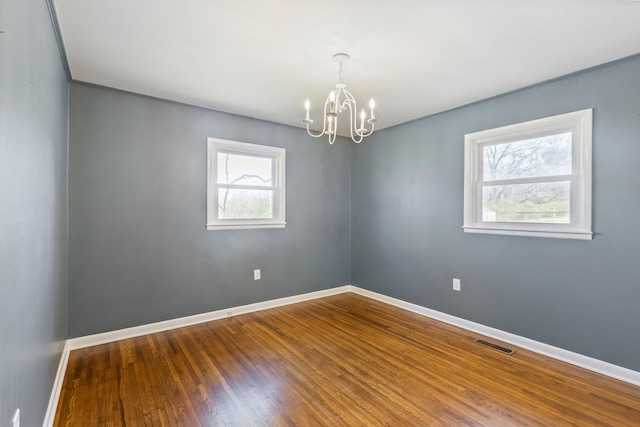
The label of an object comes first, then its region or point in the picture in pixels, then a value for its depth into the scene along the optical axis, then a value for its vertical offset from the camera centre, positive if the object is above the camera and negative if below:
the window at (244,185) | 3.45 +0.32
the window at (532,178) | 2.50 +0.32
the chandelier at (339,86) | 2.23 +1.14
